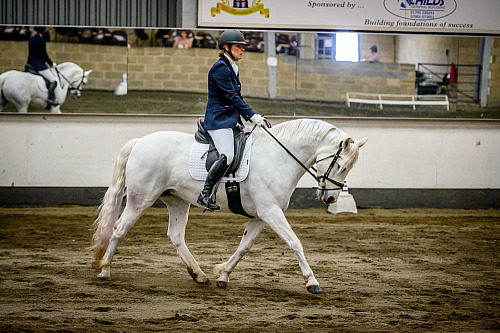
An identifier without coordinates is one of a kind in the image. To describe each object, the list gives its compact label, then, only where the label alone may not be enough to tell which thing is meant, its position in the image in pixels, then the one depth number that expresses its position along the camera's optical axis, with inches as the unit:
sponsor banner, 1000.9
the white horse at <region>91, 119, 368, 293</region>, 477.1
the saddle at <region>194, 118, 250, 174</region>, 490.6
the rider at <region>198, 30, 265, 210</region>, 483.5
